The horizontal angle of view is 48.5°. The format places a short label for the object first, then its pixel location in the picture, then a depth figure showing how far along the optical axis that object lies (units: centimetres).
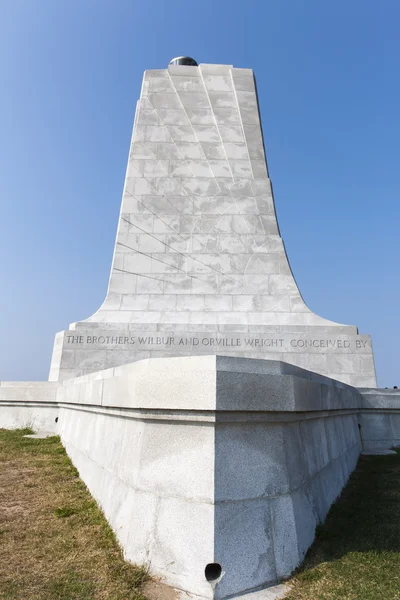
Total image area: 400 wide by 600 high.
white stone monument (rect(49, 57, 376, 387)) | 1119
